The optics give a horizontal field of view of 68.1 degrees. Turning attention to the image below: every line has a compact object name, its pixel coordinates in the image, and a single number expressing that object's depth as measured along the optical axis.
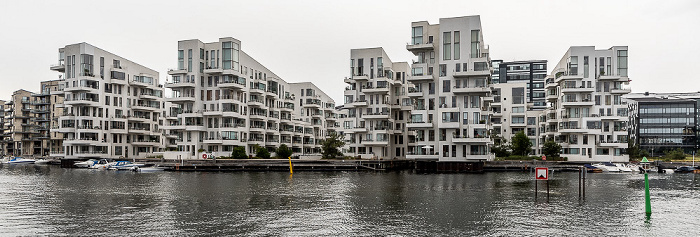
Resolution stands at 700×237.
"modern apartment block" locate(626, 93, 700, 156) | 165.12
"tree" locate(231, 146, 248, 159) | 108.88
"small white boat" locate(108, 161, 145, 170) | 99.88
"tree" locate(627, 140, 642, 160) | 127.59
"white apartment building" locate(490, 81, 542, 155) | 142.00
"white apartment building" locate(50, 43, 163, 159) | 122.12
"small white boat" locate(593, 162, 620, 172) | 95.44
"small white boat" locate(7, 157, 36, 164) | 140.25
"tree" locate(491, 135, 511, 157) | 120.62
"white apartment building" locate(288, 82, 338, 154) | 156.00
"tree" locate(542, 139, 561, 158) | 111.25
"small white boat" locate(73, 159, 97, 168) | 111.67
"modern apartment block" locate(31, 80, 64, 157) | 151.25
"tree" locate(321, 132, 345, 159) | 117.69
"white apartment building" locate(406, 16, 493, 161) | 97.06
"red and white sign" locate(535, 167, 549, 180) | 42.84
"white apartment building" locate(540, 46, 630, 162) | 111.69
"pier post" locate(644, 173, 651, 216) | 35.10
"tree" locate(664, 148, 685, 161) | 116.31
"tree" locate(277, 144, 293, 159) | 117.12
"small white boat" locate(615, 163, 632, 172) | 95.50
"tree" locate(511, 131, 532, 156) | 114.75
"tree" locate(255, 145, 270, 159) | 112.12
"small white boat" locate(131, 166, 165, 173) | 94.84
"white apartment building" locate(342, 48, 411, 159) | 117.25
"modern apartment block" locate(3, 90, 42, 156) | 180.50
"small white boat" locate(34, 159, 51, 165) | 140.10
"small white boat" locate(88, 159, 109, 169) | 104.44
